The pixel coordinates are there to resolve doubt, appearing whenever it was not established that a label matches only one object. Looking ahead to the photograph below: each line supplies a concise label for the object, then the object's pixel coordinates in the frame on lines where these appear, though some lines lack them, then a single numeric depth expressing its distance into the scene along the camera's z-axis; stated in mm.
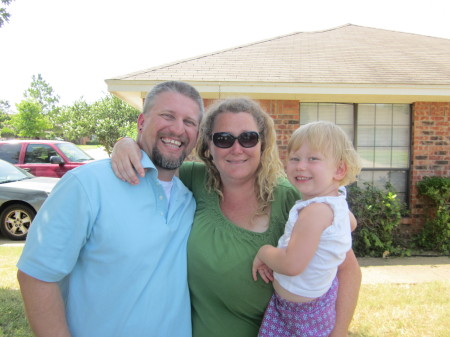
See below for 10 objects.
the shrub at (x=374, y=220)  6324
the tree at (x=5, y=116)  52594
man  1562
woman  1892
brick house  6191
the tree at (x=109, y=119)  28766
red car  9539
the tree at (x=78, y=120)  31252
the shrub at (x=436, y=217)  6410
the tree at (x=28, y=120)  33906
